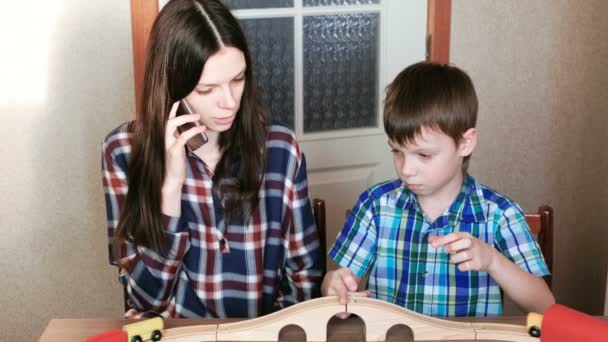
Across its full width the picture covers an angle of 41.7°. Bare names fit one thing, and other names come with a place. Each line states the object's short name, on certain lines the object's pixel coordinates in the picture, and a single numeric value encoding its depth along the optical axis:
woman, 1.46
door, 2.37
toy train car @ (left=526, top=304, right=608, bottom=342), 1.12
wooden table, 1.28
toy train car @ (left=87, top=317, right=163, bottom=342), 1.15
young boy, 1.42
